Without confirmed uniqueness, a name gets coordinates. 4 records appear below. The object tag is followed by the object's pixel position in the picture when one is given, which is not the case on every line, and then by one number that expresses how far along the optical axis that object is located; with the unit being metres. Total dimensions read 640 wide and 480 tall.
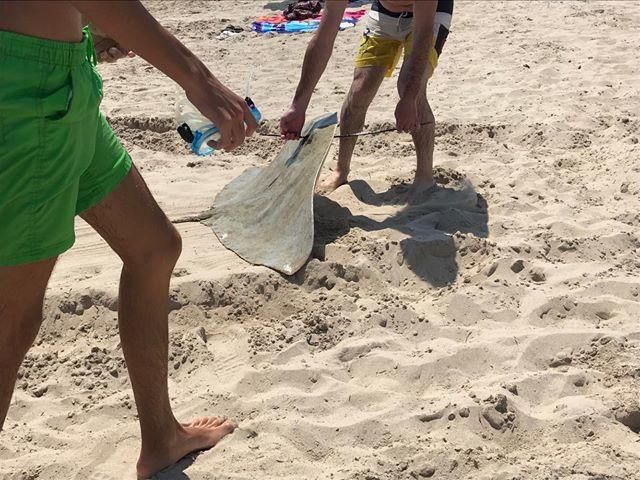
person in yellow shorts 3.88
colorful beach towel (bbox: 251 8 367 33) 8.35
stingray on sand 3.80
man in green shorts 1.90
